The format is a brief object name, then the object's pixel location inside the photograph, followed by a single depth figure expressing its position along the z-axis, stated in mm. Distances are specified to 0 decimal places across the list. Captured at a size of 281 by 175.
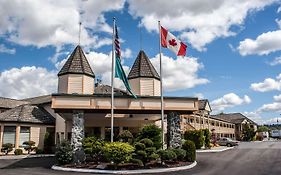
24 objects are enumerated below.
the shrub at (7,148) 23873
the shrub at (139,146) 14621
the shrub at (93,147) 15751
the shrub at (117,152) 13753
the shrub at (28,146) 25381
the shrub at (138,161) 14404
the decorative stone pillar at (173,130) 17739
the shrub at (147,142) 14963
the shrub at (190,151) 16474
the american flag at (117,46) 16101
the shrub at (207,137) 30224
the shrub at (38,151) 25837
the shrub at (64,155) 15409
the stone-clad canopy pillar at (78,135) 15900
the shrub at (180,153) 15846
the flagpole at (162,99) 15701
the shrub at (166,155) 14463
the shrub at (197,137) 28853
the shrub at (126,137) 18429
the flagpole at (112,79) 15507
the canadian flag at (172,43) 16071
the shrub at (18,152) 24284
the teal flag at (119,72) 15797
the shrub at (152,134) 16482
